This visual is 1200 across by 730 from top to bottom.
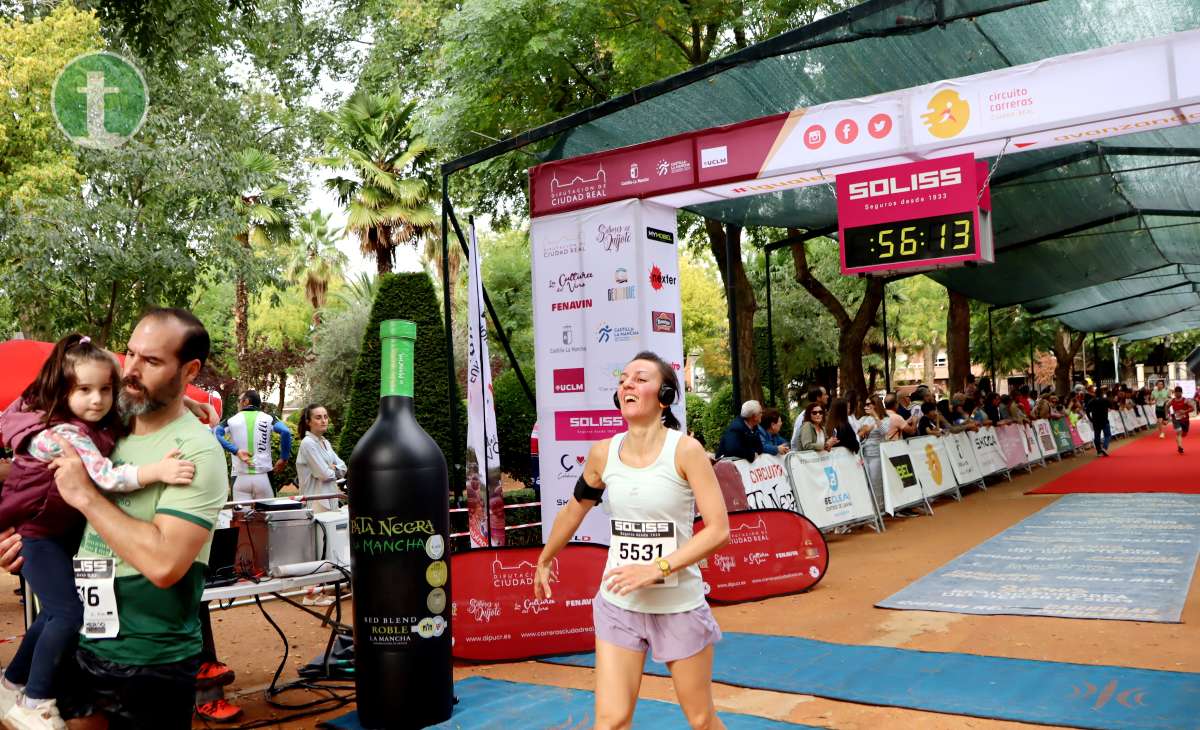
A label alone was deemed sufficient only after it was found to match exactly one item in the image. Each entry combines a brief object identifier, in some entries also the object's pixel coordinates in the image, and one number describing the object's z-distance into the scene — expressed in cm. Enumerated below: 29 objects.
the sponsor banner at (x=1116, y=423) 3275
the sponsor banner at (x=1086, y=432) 2702
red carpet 1638
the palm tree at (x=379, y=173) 2691
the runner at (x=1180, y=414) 2478
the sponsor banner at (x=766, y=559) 872
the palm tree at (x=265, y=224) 3048
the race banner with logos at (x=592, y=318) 956
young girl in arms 250
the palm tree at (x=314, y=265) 4088
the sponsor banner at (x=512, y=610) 700
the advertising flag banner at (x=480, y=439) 934
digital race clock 873
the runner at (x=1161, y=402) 2919
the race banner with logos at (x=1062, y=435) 2397
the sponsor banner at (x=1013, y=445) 1931
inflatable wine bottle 507
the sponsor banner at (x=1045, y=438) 2244
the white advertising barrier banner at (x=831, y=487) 1170
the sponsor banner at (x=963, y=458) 1619
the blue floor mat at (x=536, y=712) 537
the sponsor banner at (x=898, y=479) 1343
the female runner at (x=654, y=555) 362
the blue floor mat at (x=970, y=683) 519
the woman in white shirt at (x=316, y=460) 965
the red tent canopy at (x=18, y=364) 902
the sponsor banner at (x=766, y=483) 1075
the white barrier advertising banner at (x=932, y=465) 1463
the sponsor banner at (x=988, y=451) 1769
